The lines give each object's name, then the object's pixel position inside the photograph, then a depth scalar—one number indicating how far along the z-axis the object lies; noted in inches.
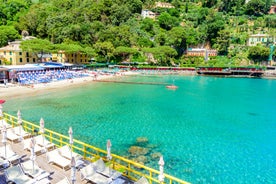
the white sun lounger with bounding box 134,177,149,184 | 380.8
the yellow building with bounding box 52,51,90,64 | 3051.2
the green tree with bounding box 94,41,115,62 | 3238.2
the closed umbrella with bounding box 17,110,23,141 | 581.3
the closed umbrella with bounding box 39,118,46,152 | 552.0
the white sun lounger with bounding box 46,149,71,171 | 450.0
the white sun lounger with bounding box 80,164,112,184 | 393.7
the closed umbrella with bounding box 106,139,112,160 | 432.0
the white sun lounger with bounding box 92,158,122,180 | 409.1
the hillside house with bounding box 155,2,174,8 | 5419.3
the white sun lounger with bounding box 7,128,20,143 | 568.3
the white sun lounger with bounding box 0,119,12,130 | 620.8
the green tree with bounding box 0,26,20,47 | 3134.8
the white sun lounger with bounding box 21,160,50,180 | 397.1
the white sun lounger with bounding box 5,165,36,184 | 378.9
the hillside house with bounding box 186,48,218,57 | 3837.8
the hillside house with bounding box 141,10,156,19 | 4936.0
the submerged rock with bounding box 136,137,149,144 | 812.7
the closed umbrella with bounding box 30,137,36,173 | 398.5
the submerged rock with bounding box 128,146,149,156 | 708.7
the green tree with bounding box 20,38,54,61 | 2404.0
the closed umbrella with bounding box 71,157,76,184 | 368.5
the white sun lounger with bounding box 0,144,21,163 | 462.0
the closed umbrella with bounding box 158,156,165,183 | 362.9
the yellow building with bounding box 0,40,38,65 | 2482.8
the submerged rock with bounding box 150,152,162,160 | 688.2
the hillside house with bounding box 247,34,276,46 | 3663.9
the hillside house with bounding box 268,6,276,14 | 5408.5
